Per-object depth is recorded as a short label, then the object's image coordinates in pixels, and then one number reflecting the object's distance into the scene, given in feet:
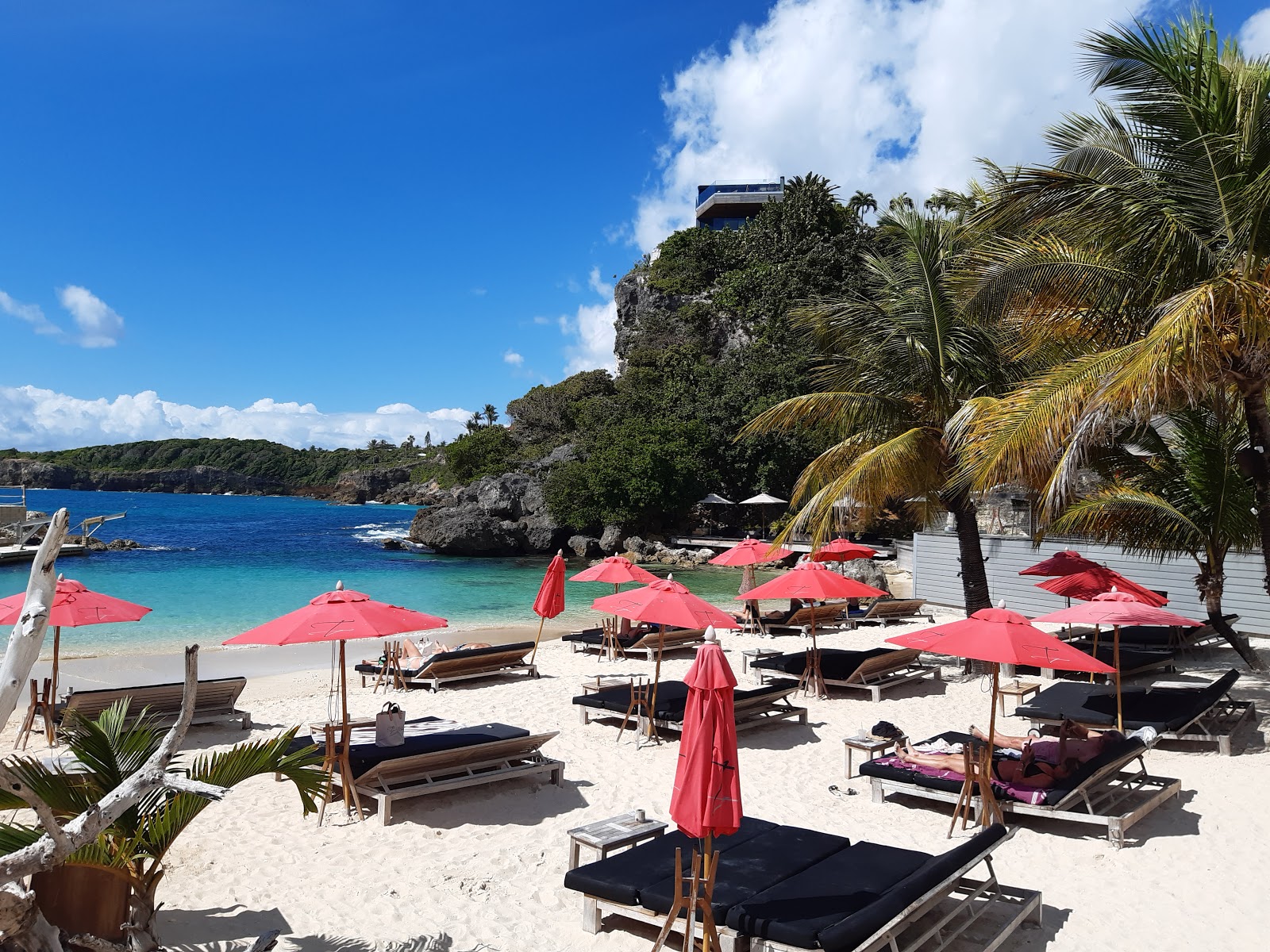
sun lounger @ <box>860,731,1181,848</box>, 22.44
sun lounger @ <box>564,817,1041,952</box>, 14.66
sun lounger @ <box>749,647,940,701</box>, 40.32
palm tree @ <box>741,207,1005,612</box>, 44.37
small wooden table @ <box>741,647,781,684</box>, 45.96
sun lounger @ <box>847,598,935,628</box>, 61.77
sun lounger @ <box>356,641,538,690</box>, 42.98
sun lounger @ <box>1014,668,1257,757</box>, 29.60
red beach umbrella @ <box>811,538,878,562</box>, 54.24
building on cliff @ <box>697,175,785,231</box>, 256.93
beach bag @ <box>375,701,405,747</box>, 26.13
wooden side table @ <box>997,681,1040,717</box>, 37.22
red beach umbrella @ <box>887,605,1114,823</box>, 22.63
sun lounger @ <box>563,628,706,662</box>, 49.84
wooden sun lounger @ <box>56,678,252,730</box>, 31.94
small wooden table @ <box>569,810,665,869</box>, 18.98
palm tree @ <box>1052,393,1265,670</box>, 37.45
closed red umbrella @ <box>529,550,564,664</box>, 46.98
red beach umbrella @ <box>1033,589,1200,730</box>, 28.76
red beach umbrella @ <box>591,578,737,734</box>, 29.17
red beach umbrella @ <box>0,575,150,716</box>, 30.40
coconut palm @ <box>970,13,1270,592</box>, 28.99
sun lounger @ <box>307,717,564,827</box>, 24.52
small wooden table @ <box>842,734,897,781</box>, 27.94
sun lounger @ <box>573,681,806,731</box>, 33.19
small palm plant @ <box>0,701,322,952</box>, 14.14
